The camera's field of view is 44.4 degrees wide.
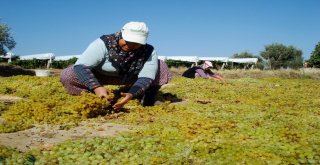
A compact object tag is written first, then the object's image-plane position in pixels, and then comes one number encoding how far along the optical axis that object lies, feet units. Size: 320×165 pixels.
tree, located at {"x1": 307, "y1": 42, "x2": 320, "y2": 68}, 175.94
